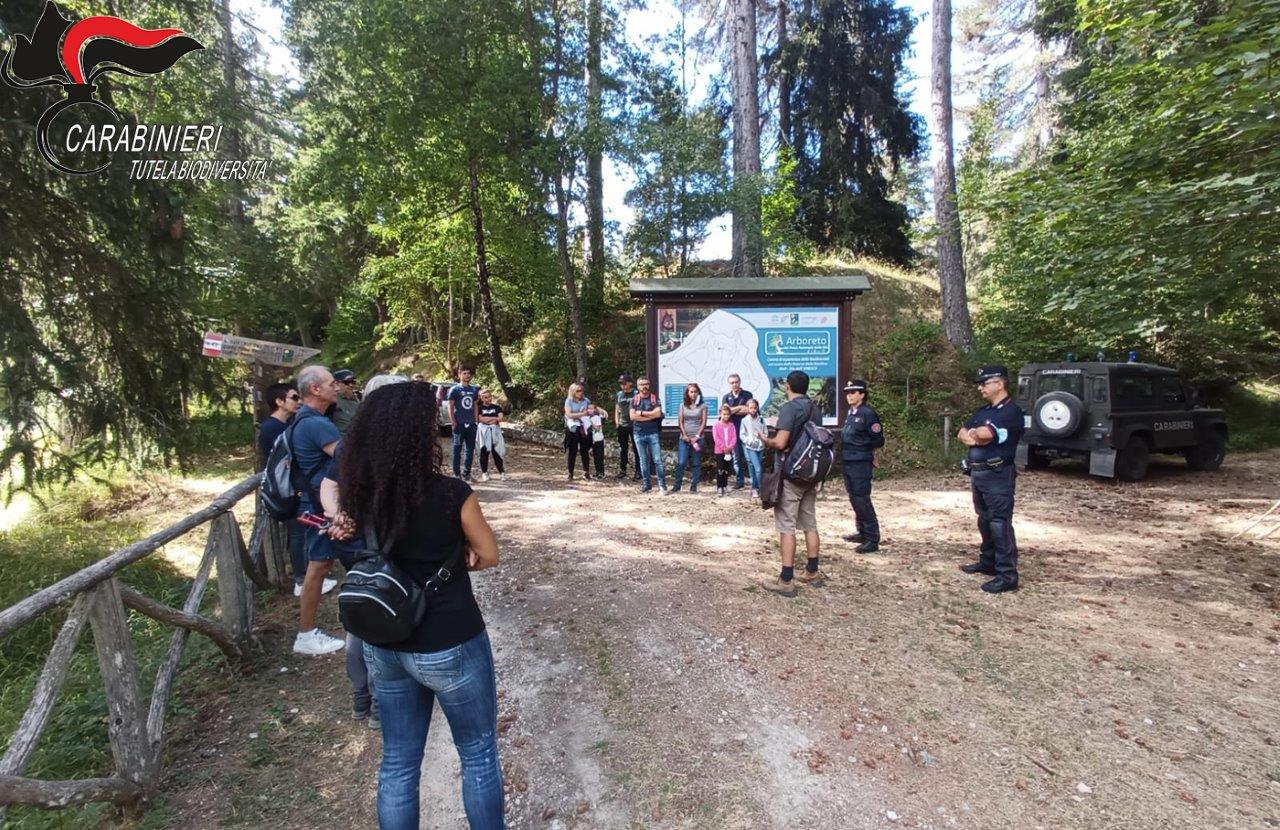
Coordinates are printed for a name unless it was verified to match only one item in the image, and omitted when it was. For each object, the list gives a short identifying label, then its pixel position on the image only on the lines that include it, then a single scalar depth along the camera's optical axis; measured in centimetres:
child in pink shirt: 897
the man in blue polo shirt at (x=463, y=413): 916
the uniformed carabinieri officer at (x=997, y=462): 503
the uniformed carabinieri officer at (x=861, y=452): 614
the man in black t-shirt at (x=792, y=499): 505
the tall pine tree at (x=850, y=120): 1838
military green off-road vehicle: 970
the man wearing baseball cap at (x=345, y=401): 576
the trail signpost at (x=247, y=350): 675
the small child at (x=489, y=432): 967
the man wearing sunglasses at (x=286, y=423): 504
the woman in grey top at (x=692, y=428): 904
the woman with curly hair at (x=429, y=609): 210
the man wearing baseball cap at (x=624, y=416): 955
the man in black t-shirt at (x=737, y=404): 883
